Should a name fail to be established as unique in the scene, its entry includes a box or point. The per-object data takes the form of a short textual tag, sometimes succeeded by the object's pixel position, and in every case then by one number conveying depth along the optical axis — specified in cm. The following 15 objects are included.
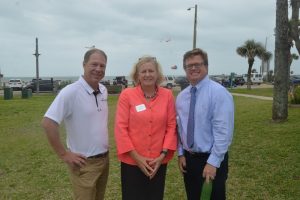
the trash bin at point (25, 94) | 1873
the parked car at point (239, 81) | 3634
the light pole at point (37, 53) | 2203
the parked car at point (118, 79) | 3245
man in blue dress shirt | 225
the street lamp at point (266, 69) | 4364
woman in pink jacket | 226
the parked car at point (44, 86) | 2573
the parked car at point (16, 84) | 2968
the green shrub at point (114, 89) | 2160
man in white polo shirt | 226
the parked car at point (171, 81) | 2976
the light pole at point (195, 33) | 1777
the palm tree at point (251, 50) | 2990
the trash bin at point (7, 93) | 1816
